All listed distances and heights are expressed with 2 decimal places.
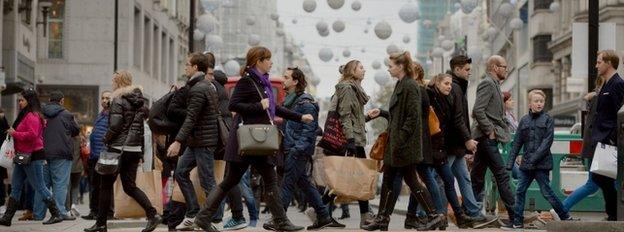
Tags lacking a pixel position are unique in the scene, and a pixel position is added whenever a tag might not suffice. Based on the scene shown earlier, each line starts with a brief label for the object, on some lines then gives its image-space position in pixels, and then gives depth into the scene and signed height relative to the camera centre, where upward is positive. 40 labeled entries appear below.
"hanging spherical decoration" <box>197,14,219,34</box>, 40.44 +2.39
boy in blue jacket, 16.27 -0.37
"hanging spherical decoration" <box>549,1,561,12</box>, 53.74 +3.99
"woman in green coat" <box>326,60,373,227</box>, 16.64 +0.12
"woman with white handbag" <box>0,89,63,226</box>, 19.47 -0.53
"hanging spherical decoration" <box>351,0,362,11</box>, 43.91 +3.20
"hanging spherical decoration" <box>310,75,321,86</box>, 68.11 +1.59
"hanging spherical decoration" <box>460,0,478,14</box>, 38.91 +2.90
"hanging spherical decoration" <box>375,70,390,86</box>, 51.90 +1.33
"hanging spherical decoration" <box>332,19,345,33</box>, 46.72 +2.78
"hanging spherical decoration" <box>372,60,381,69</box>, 66.12 +2.25
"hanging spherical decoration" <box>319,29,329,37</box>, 47.09 +2.56
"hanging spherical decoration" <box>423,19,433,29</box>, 56.93 +3.51
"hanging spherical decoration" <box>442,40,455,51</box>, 55.12 +2.64
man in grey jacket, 16.62 -0.13
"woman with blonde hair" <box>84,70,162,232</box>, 15.24 -0.34
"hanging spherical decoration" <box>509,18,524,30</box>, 50.94 +3.17
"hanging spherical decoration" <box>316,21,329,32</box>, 46.69 +2.75
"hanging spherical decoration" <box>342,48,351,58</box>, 71.78 +2.95
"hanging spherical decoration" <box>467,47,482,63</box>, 53.29 +2.23
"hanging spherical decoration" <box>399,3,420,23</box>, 41.59 +2.84
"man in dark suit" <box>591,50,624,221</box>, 14.79 +0.08
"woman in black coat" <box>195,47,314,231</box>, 14.55 -0.07
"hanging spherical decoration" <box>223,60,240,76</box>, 50.09 +1.53
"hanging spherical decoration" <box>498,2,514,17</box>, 44.59 +3.22
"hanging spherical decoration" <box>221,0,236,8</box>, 47.49 +3.47
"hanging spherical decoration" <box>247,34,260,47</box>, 51.30 +2.53
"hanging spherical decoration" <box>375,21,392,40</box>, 40.69 +2.30
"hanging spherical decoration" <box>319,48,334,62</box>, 52.62 +2.11
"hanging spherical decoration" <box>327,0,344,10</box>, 38.67 +2.84
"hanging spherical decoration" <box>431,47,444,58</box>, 59.09 +2.52
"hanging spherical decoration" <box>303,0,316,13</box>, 42.59 +3.08
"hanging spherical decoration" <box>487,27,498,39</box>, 50.72 +2.88
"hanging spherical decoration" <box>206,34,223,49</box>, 47.72 +2.29
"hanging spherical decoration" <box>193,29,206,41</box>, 43.66 +2.38
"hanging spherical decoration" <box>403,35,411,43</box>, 60.47 +3.13
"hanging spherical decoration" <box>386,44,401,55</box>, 50.64 +2.32
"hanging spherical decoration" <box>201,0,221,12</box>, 41.47 +3.00
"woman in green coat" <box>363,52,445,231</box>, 15.00 -0.27
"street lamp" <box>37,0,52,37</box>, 39.37 +2.74
